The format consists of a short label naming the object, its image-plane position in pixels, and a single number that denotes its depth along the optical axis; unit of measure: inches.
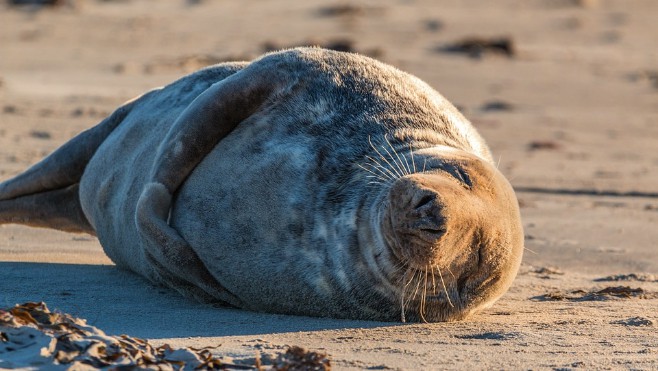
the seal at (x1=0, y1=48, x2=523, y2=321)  365.1
